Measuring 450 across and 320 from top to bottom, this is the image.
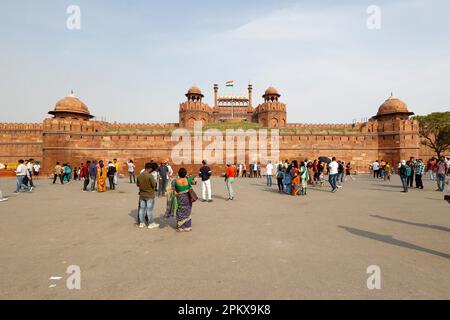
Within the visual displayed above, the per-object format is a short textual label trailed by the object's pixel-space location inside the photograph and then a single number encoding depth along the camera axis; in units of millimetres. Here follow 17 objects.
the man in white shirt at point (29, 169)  9867
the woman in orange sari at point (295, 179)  8922
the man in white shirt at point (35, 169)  16377
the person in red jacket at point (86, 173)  10180
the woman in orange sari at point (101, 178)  9843
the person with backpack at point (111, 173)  10562
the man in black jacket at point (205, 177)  7193
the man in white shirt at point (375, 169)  16156
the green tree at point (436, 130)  28803
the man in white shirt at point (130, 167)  13033
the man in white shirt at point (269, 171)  11609
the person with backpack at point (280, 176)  10016
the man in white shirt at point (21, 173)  9133
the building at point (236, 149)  22578
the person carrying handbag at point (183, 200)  4551
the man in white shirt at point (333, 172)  9477
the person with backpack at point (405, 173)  9491
